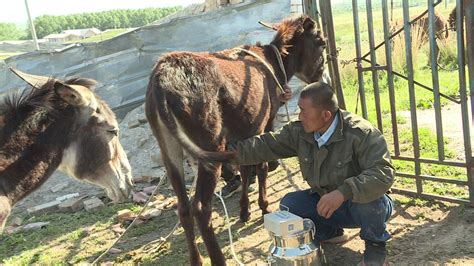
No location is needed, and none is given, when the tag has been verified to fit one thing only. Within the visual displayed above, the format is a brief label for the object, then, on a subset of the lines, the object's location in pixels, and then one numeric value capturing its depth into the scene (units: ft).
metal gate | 12.17
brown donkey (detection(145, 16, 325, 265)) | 10.36
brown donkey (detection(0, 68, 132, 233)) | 9.26
